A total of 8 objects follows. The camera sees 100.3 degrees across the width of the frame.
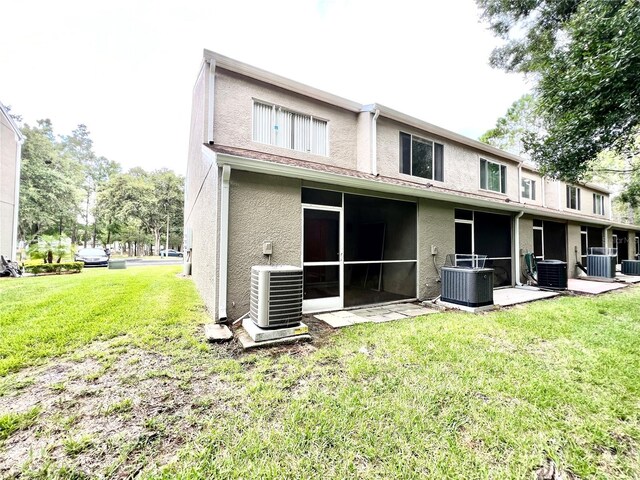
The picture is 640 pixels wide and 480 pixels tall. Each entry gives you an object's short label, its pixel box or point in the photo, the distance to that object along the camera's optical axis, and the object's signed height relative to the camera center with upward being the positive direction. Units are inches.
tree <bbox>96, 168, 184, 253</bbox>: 1083.9 +181.2
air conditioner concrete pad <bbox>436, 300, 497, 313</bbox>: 218.0 -48.7
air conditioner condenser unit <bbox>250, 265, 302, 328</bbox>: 148.0 -27.4
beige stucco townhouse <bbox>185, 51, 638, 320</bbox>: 179.2 +44.6
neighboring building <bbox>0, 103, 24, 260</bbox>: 437.1 +108.8
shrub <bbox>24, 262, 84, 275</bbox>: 432.8 -37.5
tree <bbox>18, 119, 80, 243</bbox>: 854.5 +188.3
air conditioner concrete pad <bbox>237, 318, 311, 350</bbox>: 142.9 -49.1
